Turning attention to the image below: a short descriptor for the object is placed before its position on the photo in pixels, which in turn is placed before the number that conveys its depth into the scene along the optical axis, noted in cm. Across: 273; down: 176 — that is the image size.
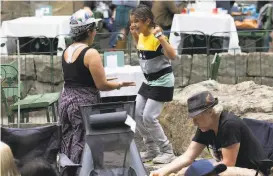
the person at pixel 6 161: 650
